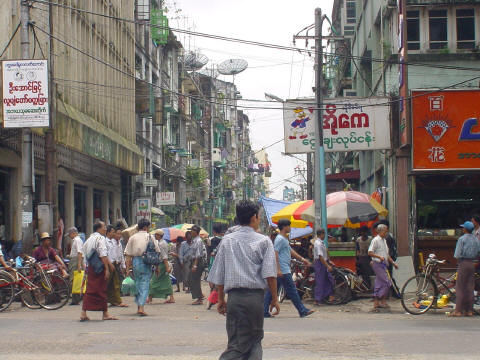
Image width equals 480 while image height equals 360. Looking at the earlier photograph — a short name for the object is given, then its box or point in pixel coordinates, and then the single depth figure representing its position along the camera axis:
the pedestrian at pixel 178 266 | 24.09
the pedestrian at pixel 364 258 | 19.22
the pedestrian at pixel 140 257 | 15.20
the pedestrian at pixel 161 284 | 18.00
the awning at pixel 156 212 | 45.37
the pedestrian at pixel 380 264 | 16.12
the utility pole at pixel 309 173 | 37.48
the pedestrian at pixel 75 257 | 16.82
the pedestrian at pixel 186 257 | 20.39
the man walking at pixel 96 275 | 13.81
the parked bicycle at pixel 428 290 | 15.30
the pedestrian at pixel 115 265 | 17.55
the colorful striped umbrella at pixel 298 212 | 22.29
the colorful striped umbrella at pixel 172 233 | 31.59
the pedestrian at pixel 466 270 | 14.62
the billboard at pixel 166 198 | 44.78
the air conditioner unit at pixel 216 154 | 85.19
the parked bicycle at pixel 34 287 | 16.09
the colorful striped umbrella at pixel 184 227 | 32.34
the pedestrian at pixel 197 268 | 18.62
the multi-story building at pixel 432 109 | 22.81
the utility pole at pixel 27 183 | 19.95
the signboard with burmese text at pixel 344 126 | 23.36
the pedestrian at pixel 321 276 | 17.30
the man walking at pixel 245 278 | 6.99
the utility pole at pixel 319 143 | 21.36
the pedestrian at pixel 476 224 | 15.79
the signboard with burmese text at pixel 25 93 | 19.42
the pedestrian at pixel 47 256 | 17.47
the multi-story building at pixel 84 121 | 24.12
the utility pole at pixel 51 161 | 21.22
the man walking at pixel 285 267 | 14.40
